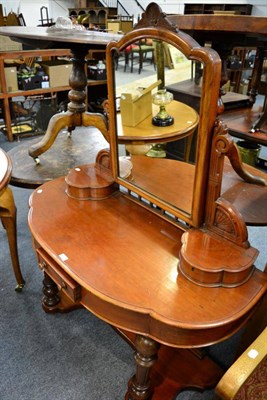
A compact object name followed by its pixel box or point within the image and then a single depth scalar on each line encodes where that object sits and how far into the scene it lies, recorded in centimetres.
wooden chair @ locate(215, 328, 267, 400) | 66
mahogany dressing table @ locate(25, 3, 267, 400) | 81
